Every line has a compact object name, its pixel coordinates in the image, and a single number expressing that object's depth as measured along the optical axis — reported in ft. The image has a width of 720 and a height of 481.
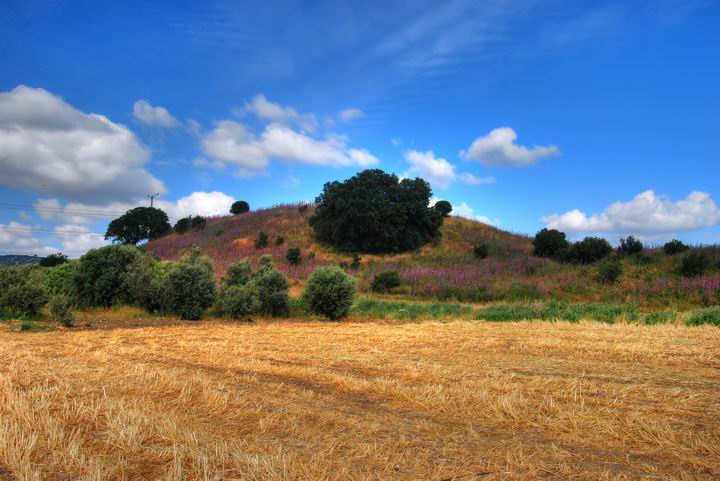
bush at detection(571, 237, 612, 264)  117.91
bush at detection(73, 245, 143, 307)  59.67
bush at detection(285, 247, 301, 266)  132.73
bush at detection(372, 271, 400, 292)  101.04
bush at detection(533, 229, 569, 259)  131.39
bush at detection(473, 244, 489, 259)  138.10
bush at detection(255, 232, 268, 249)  151.98
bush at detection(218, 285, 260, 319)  56.75
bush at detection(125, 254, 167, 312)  58.54
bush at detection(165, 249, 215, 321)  56.49
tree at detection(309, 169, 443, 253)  148.97
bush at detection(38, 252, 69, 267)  138.73
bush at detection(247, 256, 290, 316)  60.54
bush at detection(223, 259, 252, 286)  64.28
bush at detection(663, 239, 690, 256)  114.52
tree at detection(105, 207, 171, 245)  215.51
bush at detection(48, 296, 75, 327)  45.88
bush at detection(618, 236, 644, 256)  118.32
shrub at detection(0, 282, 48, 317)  51.11
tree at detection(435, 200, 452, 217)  180.14
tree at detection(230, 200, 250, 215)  217.36
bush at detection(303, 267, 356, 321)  59.82
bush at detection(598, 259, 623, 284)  94.32
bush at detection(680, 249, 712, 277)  93.09
